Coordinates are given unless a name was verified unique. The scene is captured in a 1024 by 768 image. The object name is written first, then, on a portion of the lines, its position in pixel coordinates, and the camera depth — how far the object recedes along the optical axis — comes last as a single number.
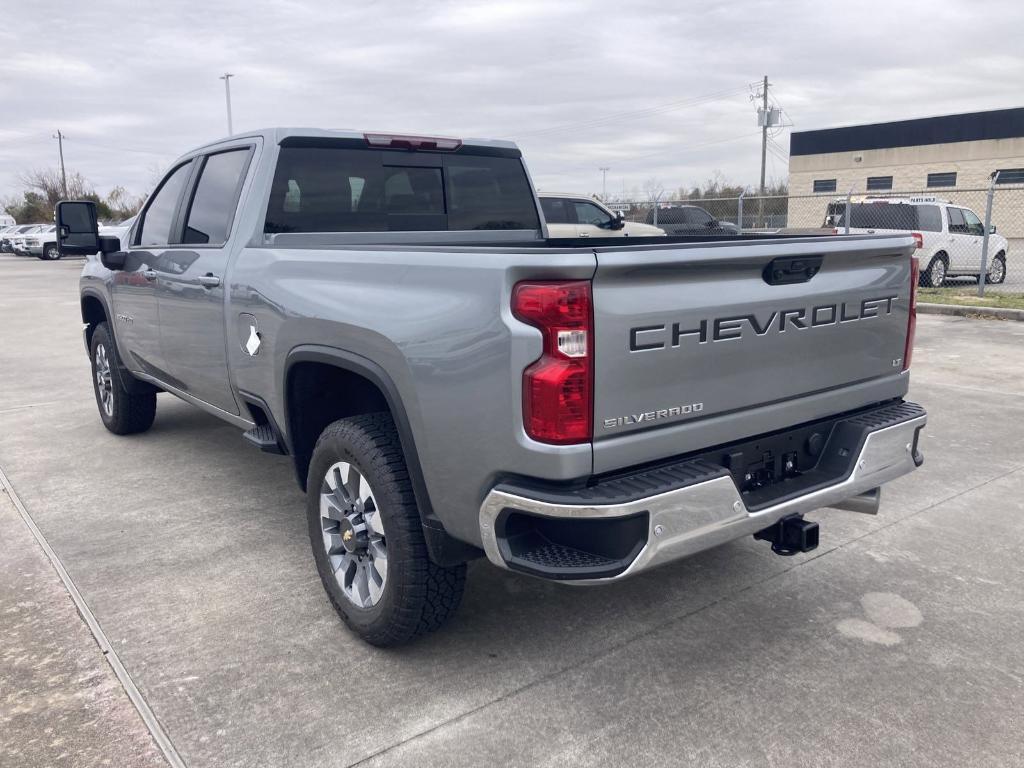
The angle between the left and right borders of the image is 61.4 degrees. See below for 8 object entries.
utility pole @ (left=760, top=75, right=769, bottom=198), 49.78
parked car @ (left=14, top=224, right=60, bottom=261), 36.03
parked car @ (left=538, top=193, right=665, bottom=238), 14.42
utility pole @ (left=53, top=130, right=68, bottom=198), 68.22
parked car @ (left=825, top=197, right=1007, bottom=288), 15.73
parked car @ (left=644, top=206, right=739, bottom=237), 19.14
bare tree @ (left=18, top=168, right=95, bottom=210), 64.69
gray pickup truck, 2.39
